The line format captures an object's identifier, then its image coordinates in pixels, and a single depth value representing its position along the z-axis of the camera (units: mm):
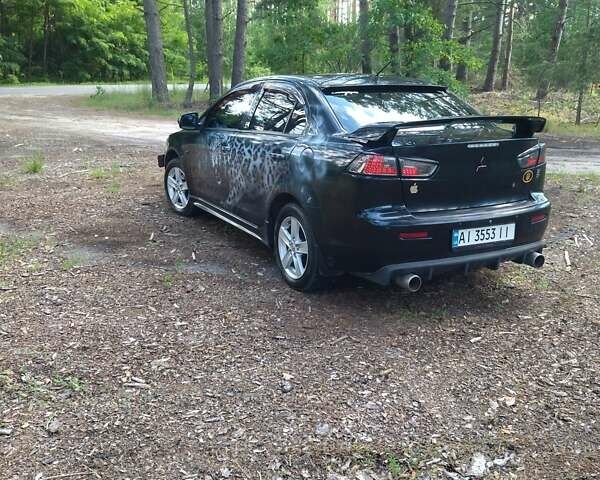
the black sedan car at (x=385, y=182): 4066
